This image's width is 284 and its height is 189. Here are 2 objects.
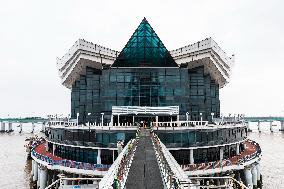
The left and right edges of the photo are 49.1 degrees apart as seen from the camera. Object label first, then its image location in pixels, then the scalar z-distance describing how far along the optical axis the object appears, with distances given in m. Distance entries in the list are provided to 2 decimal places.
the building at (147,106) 50.84
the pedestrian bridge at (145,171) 16.95
